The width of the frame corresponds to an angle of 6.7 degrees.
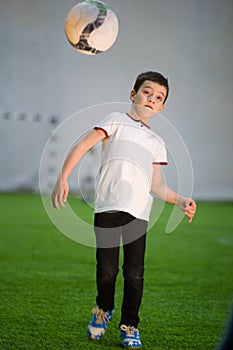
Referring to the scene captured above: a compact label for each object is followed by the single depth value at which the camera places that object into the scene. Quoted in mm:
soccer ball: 9063
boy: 8820
